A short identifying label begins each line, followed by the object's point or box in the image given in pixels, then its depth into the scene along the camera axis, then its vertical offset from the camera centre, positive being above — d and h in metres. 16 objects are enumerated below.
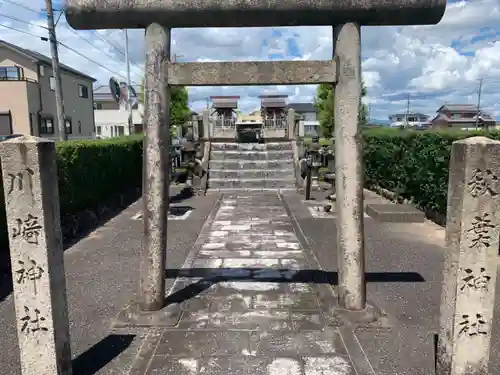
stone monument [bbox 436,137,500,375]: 2.90 -0.90
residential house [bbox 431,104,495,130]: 56.72 +3.73
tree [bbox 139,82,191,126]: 34.41 +2.76
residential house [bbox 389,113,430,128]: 74.62 +4.06
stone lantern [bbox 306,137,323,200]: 12.35 -0.76
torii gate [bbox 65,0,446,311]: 3.99 +0.78
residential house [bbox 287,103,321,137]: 61.38 +4.61
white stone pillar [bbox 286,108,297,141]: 18.12 +0.63
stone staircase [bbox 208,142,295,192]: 14.80 -1.21
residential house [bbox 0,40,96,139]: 23.61 +2.97
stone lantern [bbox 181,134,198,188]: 13.98 -0.70
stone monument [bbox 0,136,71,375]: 2.92 -0.87
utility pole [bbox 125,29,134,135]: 27.26 +3.19
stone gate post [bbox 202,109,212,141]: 18.04 +0.58
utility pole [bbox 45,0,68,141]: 14.07 +3.51
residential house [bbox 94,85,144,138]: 45.24 +2.49
